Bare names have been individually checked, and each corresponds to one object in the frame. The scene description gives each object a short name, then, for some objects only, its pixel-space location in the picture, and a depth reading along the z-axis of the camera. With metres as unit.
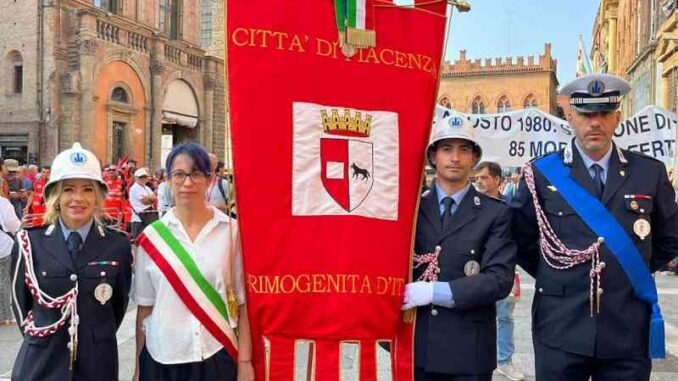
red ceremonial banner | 3.06
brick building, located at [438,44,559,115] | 69.50
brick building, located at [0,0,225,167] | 20.36
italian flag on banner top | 3.13
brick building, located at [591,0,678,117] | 20.70
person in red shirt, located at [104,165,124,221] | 13.07
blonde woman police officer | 2.98
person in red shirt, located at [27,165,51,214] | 11.43
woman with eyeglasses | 2.96
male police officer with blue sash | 3.06
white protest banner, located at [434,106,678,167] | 9.80
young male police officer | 2.98
